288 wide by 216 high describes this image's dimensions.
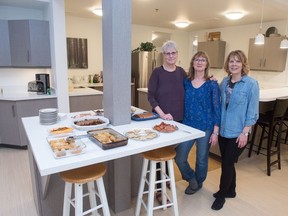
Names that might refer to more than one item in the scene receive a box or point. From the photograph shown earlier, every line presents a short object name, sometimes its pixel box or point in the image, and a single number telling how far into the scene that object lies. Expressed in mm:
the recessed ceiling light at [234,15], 4199
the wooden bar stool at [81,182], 1372
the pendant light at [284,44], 4053
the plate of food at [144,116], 1982
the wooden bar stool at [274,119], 2715
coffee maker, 3558
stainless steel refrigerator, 5603
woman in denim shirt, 1923
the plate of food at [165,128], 1683
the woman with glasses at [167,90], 2125
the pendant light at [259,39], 3566
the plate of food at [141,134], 1526
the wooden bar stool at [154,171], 1724
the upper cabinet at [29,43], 3420
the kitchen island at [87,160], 1187
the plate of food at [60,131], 1544
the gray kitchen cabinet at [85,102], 3727
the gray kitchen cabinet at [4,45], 3457
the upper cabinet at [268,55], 4961
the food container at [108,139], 1348
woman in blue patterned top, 2021
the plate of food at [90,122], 1667
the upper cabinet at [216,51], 6039
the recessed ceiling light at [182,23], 5341
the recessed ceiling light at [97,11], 4113
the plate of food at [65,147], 1221
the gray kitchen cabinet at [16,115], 3312
